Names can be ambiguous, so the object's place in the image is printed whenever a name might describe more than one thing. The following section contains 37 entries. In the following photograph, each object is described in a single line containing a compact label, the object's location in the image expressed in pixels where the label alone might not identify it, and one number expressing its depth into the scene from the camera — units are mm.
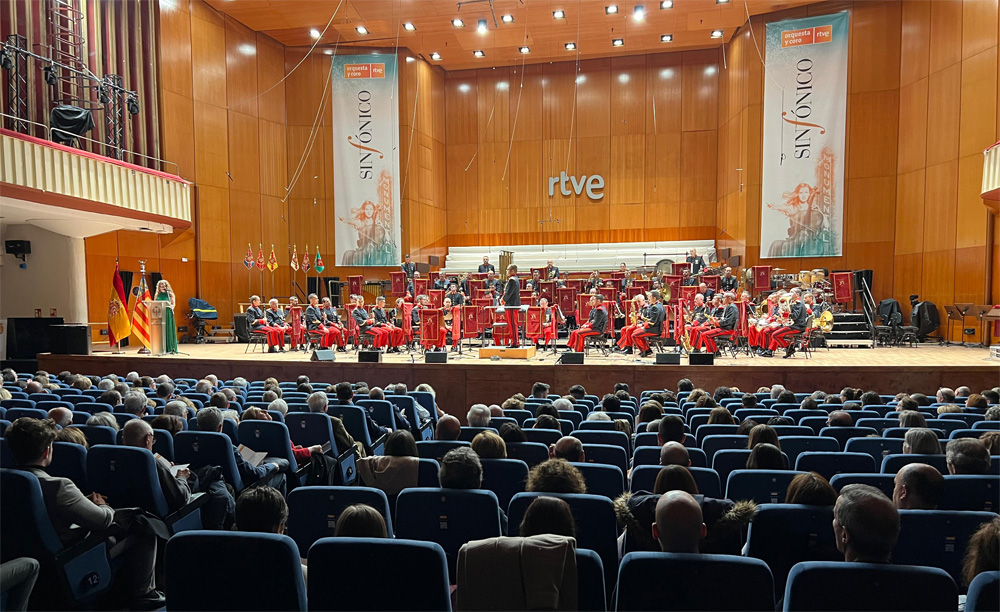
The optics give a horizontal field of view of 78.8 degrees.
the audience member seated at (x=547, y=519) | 2033
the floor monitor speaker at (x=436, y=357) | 9086
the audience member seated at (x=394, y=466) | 3398
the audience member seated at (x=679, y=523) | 1886
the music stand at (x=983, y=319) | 11909
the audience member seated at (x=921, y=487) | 2525
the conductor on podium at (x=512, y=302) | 10945
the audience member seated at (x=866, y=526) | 1820
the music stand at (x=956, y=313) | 12312
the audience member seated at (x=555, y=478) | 2643
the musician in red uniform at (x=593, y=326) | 10992
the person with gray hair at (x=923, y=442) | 3488
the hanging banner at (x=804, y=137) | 15906
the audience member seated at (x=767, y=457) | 3098
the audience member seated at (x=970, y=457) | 3045
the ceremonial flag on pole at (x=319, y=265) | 17297
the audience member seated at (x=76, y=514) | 2662
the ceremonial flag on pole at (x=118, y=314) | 11984
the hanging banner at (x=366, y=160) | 18766
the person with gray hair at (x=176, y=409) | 4469
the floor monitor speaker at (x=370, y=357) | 9094
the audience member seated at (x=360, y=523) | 2045
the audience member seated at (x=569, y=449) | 3436
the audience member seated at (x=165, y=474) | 3119
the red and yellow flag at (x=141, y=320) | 11625
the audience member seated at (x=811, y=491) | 2418
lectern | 11398
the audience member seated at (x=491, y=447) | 3342
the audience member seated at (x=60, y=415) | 4113
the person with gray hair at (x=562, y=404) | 5480
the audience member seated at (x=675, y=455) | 3156
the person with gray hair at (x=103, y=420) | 4023
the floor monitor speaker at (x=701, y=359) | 8461
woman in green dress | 11547
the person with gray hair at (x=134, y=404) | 4770
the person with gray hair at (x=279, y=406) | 4965
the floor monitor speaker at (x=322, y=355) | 9516
